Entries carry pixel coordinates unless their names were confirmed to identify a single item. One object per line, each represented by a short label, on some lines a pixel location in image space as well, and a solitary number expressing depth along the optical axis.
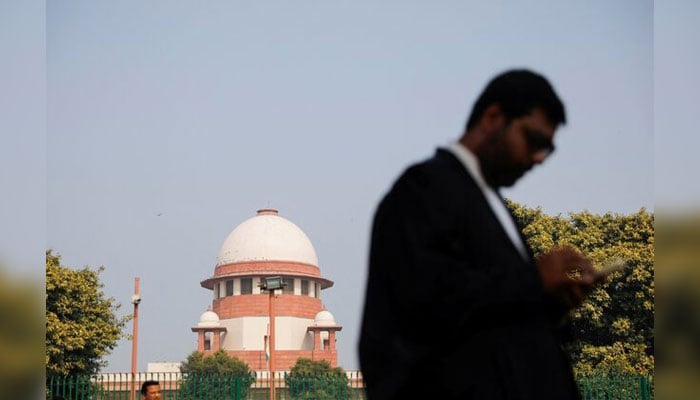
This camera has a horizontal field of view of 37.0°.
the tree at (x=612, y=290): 27.52
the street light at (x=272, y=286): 19.88
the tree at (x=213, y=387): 18.56
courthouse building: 66.94
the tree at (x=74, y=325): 26.06
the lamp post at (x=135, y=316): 25.05
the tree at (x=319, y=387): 18.94
